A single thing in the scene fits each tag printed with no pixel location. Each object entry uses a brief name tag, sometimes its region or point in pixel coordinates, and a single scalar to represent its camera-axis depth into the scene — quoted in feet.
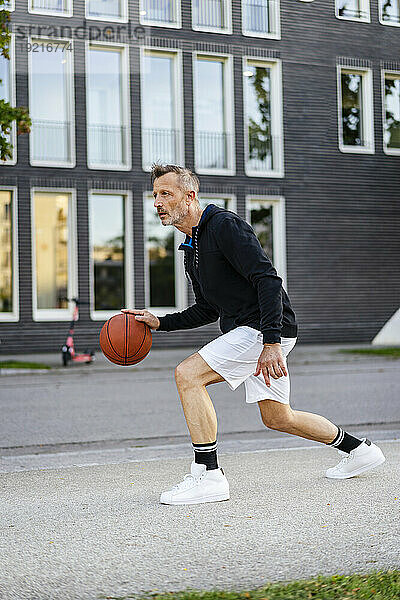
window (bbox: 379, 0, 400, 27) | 46.87
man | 16.37
